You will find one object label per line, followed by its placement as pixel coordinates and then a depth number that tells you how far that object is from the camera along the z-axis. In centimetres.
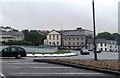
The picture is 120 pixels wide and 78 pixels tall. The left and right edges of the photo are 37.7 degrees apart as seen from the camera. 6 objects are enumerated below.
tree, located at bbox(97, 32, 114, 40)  9531
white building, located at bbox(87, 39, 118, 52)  8396
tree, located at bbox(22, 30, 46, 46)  7338
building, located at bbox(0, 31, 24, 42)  8067
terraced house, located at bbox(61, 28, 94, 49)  8911
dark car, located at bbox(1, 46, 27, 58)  2012
